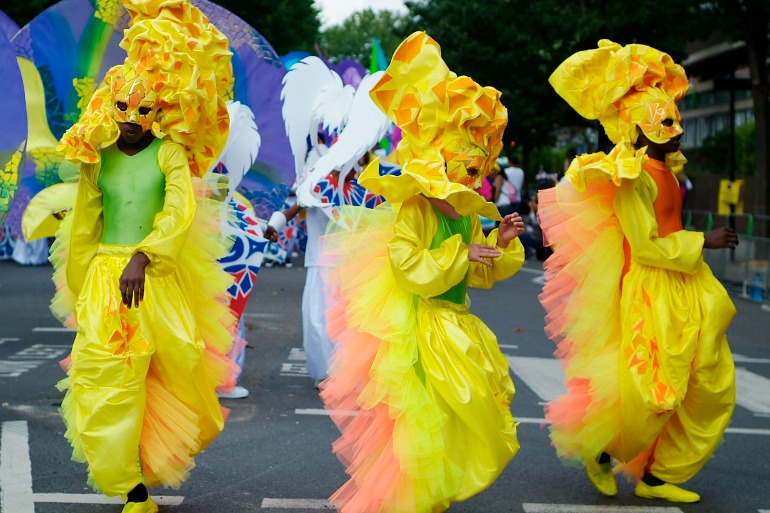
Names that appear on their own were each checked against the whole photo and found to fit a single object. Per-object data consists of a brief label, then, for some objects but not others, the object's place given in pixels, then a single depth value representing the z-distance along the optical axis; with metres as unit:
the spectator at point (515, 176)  22.05
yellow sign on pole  24.19
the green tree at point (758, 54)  21.14
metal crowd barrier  15.30
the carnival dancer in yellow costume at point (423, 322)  4.77
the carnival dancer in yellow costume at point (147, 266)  5.18
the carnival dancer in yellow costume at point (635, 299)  5.84
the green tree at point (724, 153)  35.69
